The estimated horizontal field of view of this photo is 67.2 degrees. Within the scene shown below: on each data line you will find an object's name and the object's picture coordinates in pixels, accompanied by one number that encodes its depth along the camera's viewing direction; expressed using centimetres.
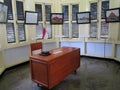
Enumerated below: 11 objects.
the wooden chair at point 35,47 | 229
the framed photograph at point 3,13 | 227
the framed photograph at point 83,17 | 344
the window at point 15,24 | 285
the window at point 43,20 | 356
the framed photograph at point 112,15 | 288
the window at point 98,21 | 339
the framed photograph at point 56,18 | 352
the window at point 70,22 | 379
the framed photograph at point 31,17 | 301
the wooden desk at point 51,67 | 174
